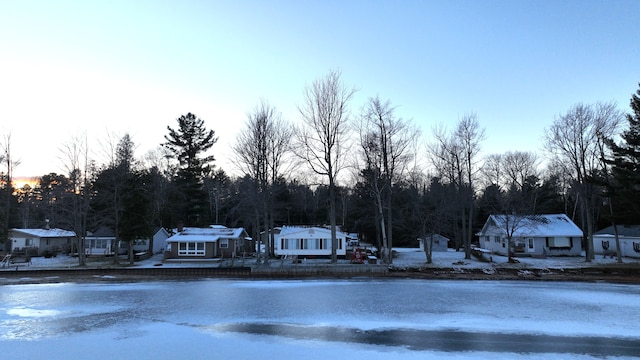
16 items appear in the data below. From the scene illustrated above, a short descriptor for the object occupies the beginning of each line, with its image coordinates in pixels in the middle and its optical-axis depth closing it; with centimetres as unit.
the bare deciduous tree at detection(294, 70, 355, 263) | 3406
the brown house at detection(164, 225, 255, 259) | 3819
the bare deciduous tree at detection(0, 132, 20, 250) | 3859
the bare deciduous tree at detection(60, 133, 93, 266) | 3412
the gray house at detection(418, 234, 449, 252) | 4803
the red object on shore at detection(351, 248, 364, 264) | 3173
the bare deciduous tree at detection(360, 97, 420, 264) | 3522
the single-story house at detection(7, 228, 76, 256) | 4434
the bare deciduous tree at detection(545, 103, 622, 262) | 3638
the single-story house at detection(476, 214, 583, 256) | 4144
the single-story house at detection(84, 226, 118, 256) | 4425
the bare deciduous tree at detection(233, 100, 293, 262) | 3788
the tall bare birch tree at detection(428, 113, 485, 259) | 3872
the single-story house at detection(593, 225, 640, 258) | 3934
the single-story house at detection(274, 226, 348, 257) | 3953
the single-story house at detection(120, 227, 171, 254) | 4509
